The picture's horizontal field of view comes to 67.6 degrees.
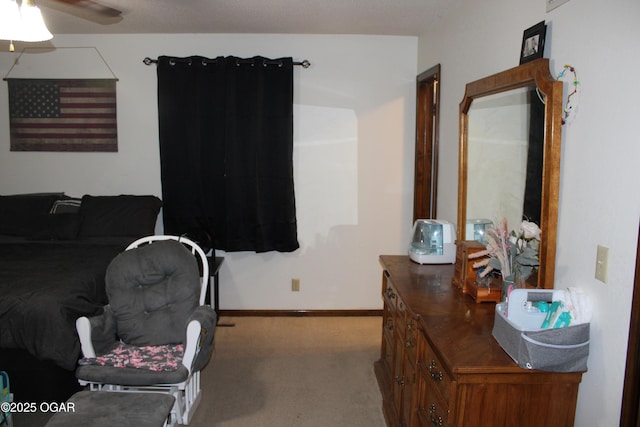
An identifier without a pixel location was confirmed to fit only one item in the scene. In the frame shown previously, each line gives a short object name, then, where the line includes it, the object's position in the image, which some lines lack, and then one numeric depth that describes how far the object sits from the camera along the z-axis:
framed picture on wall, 1.92
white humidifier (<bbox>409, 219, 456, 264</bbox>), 2.78
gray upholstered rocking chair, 2.33
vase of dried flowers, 1.89
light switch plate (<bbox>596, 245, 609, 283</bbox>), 1.53
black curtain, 3.87
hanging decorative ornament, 1.70
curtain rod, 3.91
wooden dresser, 1.50
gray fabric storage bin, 1.46
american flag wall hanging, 3.99
